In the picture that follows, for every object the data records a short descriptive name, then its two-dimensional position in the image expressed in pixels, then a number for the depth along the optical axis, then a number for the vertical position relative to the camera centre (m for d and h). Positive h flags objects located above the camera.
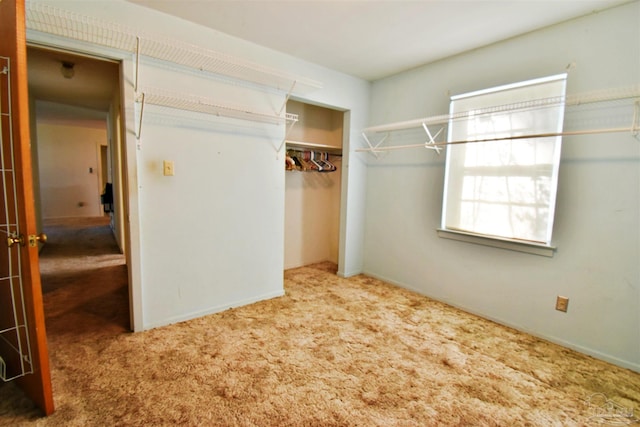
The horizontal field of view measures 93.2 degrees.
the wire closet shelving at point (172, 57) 1.77 +0.88
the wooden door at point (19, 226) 1.30 -0.24
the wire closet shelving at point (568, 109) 1.88 +0.58
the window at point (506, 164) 2.26 +0.19
